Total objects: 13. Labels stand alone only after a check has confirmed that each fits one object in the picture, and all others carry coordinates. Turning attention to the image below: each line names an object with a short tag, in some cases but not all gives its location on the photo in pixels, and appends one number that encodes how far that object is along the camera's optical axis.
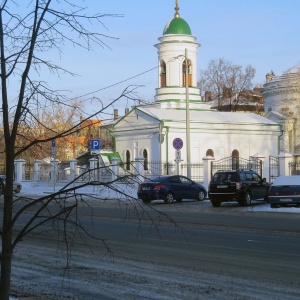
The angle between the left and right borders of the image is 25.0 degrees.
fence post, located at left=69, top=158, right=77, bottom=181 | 47.99
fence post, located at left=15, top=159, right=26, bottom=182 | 52.66
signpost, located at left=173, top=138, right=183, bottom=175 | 36.56
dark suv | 31.66
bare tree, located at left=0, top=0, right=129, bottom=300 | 5.24
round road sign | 36.48
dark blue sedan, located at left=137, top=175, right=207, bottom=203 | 33.84
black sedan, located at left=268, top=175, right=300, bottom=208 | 29.33
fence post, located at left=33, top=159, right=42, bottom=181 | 52.09
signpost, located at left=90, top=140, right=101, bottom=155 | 36.66
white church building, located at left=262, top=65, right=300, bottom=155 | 67.88
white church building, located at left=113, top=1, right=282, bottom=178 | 52.12
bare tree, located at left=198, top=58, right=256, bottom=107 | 88.81
